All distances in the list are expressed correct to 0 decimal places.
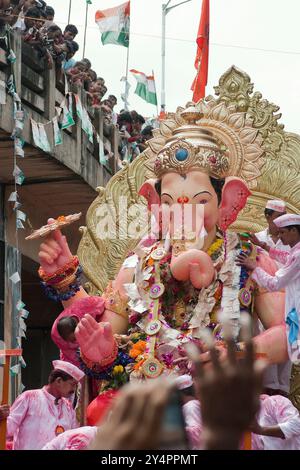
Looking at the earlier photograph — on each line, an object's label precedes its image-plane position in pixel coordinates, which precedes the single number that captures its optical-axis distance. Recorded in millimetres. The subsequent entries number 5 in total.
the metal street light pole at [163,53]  23080
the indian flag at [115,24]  17877
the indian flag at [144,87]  21079
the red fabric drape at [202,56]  14030
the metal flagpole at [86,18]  19057
